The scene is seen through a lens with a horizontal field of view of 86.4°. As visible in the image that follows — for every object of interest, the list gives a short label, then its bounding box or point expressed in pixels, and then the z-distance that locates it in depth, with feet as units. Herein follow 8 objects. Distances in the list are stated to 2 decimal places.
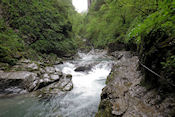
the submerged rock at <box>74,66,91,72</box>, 28.09
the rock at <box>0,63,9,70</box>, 16.73
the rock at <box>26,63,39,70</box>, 19.61
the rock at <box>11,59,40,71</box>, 18.19
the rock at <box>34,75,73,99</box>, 15.38
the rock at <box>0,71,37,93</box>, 14.88
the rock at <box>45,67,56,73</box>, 21.80
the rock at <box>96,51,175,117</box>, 5.77
